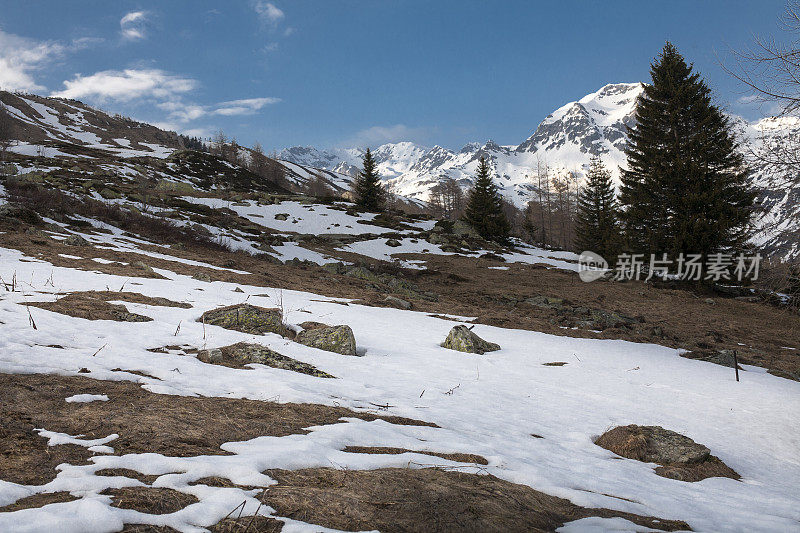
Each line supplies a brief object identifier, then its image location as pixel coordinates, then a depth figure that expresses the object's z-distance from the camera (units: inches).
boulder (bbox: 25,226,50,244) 497.5
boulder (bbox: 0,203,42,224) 587.0
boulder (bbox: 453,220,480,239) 1630.2
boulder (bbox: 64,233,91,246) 536.0
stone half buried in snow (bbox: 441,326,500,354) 346.3
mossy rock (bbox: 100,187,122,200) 1026.1
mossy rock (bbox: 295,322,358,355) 288.0
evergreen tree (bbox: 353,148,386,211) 1989.4
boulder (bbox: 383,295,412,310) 525.9
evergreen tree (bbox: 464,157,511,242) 1748.3
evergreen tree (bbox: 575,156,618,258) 1568.7
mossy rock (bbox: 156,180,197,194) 1754.4
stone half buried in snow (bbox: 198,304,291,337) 297.0
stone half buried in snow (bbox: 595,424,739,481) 159.3
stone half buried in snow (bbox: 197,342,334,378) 222.1
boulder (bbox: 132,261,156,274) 458.3
